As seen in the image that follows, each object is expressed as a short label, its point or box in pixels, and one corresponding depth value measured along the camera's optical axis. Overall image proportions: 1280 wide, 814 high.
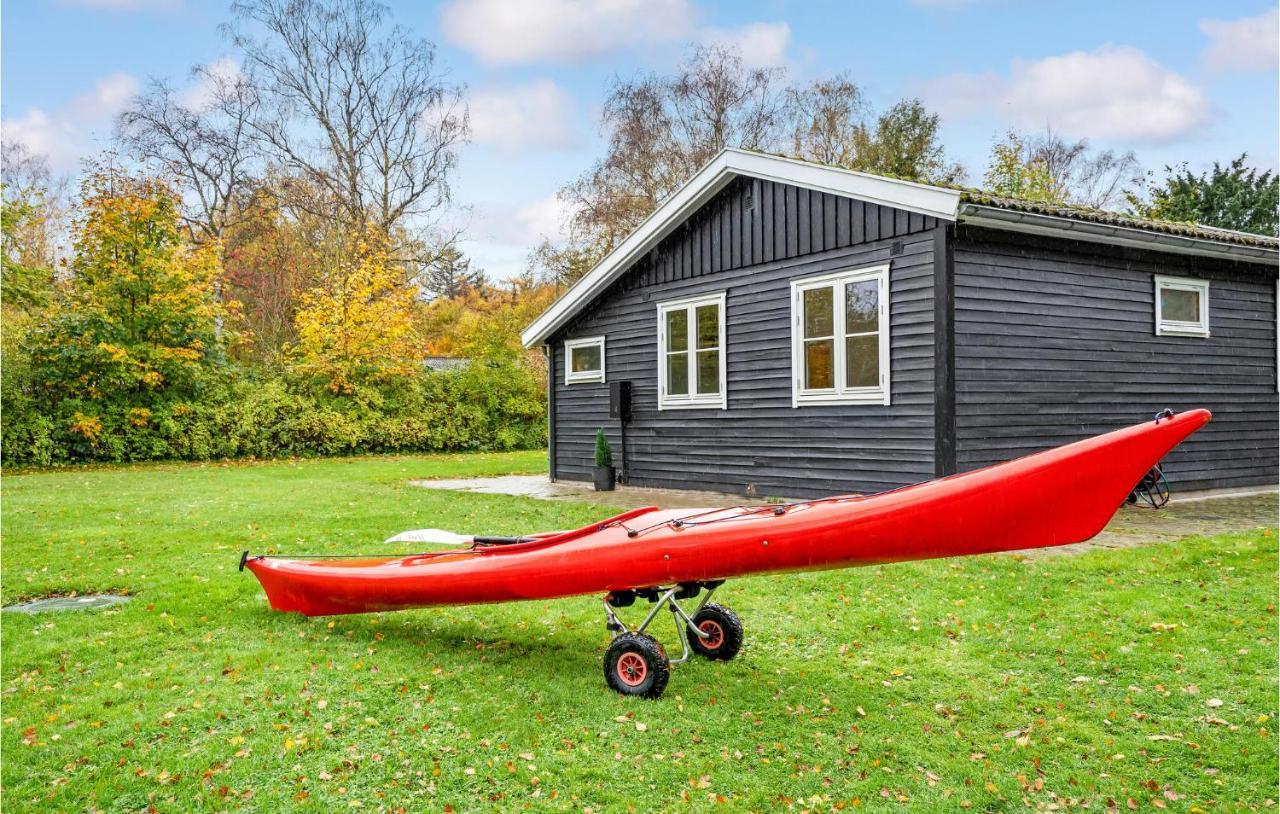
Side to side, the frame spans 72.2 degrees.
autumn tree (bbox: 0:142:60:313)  16.28
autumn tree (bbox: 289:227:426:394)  22.09
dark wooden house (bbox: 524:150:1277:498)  9.14
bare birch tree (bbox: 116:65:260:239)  26.30
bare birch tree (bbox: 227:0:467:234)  27.36
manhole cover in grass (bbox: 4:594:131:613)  5.77
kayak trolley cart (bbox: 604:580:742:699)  3.98
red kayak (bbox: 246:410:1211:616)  3.27
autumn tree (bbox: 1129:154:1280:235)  29.56
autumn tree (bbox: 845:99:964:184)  28.92
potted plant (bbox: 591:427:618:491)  12.93
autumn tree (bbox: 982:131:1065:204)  27.20
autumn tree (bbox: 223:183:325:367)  27.48
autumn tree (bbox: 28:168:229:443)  18.08
